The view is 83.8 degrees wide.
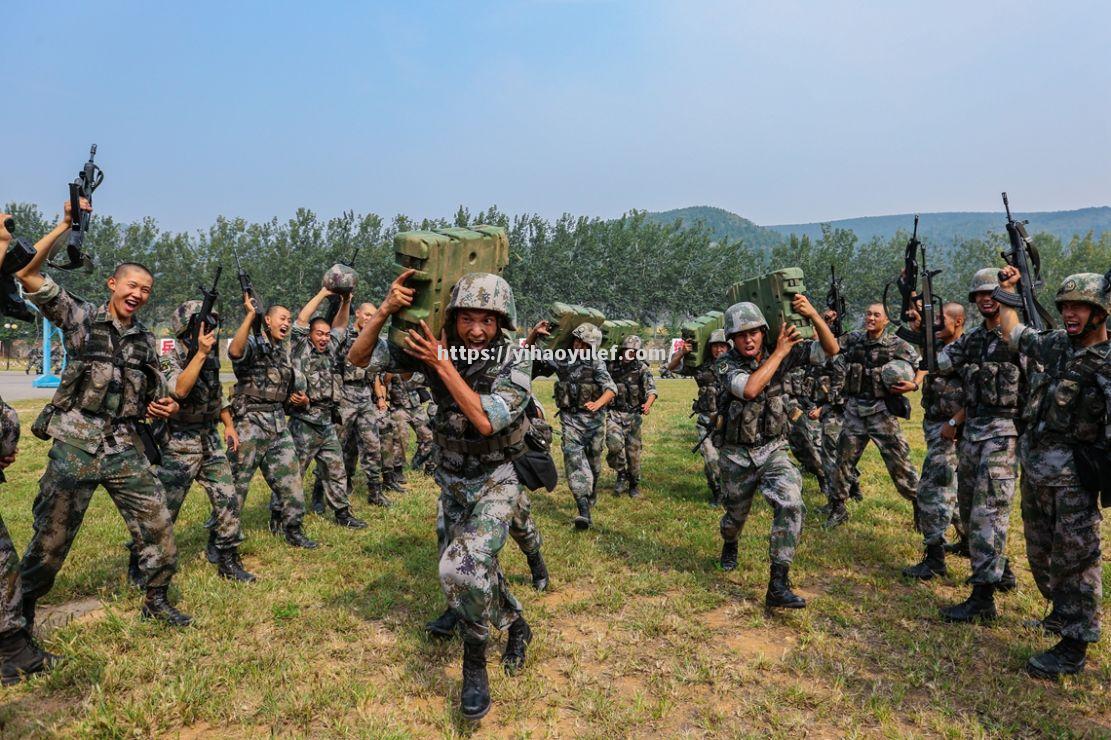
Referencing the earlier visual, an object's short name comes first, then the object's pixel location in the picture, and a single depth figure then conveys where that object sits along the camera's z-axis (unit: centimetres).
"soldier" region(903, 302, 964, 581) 584
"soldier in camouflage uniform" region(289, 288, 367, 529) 745
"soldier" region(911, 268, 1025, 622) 497
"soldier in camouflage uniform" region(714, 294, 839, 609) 517
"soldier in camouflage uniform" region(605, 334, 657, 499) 920
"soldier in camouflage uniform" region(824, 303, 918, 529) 712
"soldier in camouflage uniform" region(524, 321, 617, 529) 817
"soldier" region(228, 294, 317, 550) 646
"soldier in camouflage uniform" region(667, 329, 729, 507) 875
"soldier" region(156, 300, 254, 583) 545
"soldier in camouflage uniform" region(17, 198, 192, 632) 423
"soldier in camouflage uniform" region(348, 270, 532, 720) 369
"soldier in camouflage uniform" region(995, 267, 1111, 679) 406
